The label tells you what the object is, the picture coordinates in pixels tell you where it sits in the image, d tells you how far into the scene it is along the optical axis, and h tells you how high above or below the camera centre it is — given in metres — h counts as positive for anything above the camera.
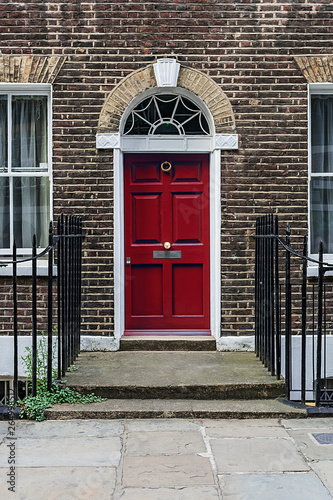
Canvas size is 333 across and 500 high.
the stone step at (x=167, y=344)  7.21 -1.25
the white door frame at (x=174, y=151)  7.23 +0.74
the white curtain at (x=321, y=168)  7.55 +0.85
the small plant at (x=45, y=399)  5.28 -1.44
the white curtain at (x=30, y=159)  7.46 +0.96
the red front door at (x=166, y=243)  7.49 -0.07
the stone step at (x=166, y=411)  5.30 -1.51
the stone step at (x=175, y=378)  5.66 -1.35
